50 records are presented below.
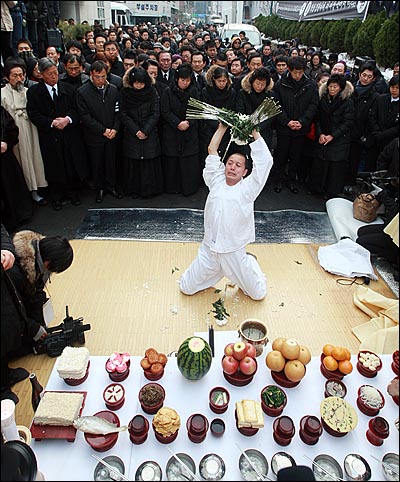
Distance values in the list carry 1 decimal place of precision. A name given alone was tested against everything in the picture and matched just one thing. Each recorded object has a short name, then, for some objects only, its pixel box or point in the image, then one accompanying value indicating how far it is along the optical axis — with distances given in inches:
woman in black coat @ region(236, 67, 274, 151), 181.9
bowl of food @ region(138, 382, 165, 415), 73.9
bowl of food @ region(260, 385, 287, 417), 74.0
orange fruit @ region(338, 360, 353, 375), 80.3
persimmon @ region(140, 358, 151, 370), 81.1
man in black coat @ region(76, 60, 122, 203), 174.4
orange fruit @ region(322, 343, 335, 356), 83.7
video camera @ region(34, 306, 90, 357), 109.0
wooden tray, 68.7
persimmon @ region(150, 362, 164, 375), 80.3
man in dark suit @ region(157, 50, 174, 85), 222.2
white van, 527.2
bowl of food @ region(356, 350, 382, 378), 82.6
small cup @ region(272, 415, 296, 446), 68.8
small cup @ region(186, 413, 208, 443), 68.9
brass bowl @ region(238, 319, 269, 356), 90.0
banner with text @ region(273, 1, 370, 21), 339.3
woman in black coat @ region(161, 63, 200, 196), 184.2
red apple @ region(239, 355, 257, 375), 78.1
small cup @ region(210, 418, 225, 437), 70.0
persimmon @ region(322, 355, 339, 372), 81.1
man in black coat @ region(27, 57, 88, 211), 167.6
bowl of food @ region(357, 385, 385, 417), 74.4
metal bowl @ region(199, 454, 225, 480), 63.9
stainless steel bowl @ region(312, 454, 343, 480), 64.5
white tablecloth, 67.1
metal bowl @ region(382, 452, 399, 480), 61.7
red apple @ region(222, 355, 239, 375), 79.2
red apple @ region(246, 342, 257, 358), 81.4
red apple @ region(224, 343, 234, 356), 81.9
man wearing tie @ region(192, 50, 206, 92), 220.2
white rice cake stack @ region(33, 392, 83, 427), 69.1
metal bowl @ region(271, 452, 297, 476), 65.4
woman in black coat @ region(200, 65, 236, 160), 183.7
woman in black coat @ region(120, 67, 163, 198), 176.6
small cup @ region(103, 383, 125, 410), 75.0
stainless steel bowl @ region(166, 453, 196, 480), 63.6
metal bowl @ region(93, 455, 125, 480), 63.8
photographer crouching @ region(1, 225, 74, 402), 82.2
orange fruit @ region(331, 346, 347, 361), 81.6
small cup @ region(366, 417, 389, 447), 69.1
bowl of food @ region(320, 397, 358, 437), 70.4
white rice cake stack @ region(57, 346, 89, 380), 79.0
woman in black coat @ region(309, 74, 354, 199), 183.0
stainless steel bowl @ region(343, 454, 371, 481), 63.7
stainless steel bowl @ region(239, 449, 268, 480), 64.7
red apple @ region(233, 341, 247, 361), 79.7
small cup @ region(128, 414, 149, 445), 68.7
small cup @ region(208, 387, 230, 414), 74.2
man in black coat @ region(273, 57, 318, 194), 188.7
